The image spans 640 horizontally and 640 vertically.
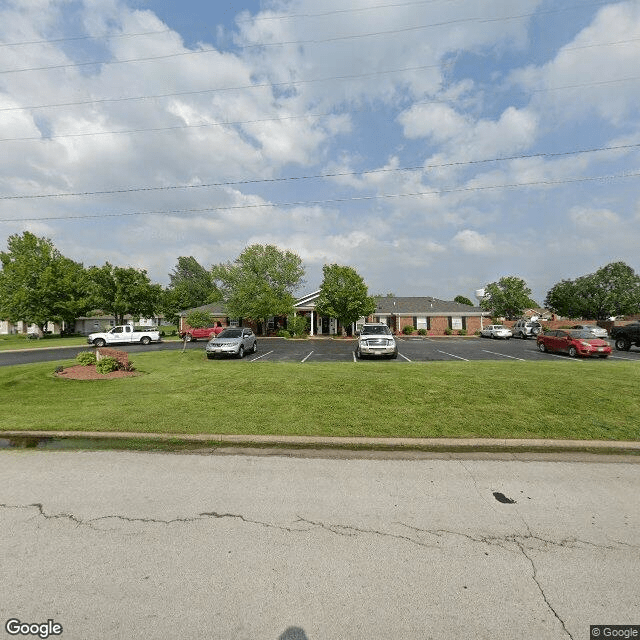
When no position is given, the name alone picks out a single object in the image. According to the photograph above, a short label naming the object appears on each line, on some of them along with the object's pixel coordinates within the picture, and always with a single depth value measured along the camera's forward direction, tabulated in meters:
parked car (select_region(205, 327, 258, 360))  18.44
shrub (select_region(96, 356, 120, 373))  11.80
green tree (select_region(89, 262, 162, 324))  45.41
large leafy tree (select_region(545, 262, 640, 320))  61.44
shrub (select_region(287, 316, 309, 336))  40.06
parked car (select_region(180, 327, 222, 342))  35.62
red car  18.08
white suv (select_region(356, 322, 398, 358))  17.87
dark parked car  20.89
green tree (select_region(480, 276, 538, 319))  55.69
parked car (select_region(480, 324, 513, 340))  38.19
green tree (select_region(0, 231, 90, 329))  43.12
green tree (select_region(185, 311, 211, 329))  32.34
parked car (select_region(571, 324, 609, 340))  25.78
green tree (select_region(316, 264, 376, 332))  39.56
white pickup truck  29.94
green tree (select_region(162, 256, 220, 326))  66.81
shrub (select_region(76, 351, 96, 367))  12.58
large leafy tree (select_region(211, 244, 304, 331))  41.69
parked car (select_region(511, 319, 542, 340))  37.74
